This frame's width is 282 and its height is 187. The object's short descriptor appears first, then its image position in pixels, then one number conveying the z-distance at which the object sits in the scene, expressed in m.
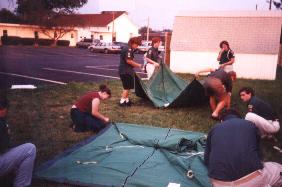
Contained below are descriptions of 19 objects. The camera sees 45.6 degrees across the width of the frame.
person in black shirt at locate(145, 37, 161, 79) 10.91
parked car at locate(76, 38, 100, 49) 46.12
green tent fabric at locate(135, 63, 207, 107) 8.80
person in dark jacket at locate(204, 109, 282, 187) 3.38
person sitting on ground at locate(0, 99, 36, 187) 3.89
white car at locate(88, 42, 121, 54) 36.50
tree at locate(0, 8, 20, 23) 50.97
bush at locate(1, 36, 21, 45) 41.28
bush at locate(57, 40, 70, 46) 49.78
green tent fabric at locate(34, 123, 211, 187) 4.59
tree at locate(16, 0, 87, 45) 46.94
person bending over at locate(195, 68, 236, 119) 7.56
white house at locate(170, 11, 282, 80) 17.75
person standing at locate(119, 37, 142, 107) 9.05
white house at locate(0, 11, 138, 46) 49.45
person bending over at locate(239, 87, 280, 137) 5.85
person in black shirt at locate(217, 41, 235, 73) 11.11
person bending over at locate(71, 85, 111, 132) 6.84
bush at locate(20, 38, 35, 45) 44.69
